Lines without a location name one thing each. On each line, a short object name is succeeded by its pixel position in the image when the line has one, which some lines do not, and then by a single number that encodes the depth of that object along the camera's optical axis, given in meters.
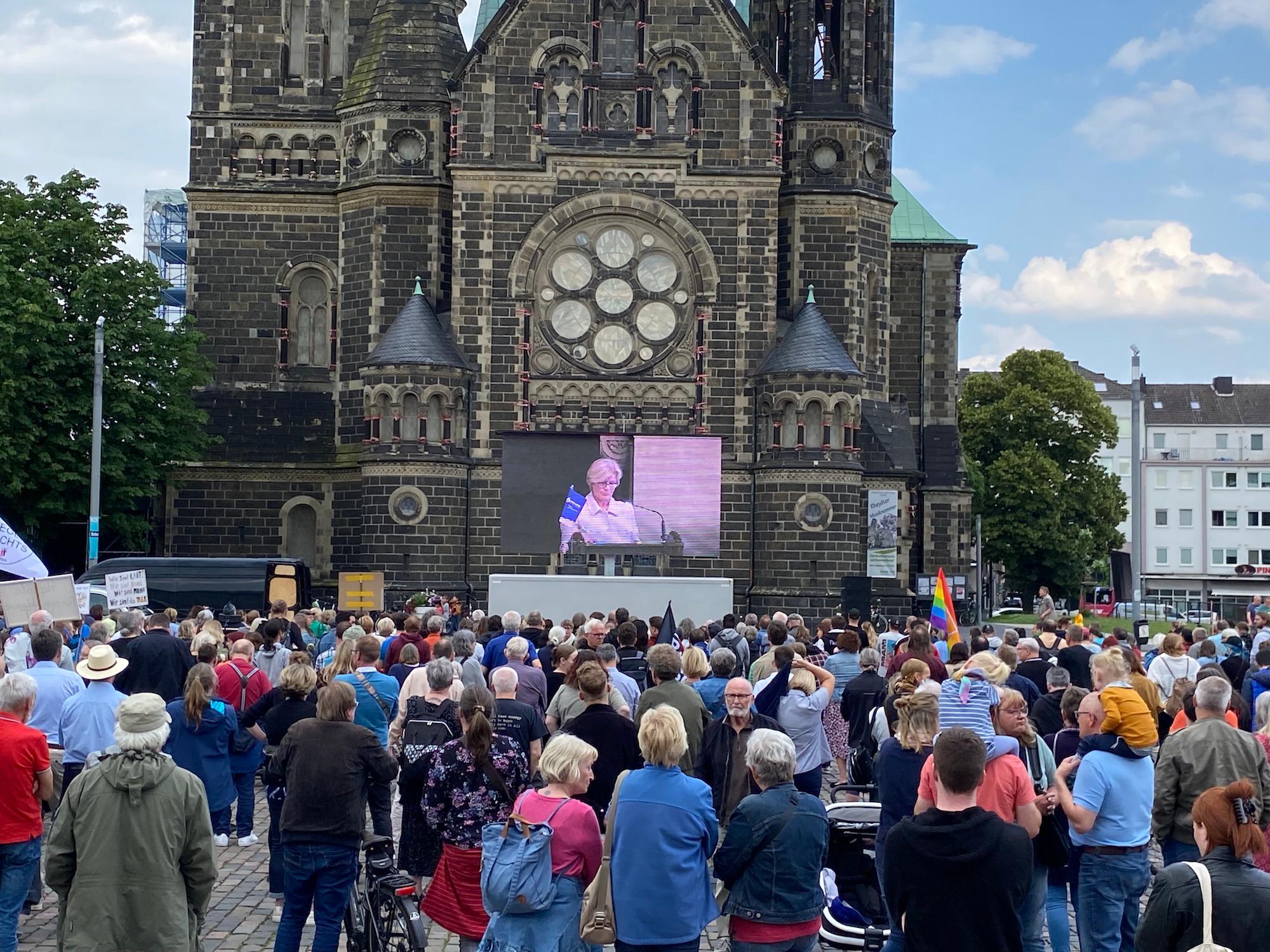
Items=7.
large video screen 42.00
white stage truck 33.19
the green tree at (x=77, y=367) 42.00
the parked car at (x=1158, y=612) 73.81
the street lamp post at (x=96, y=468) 35.69
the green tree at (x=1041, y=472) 71.00
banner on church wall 44.84
